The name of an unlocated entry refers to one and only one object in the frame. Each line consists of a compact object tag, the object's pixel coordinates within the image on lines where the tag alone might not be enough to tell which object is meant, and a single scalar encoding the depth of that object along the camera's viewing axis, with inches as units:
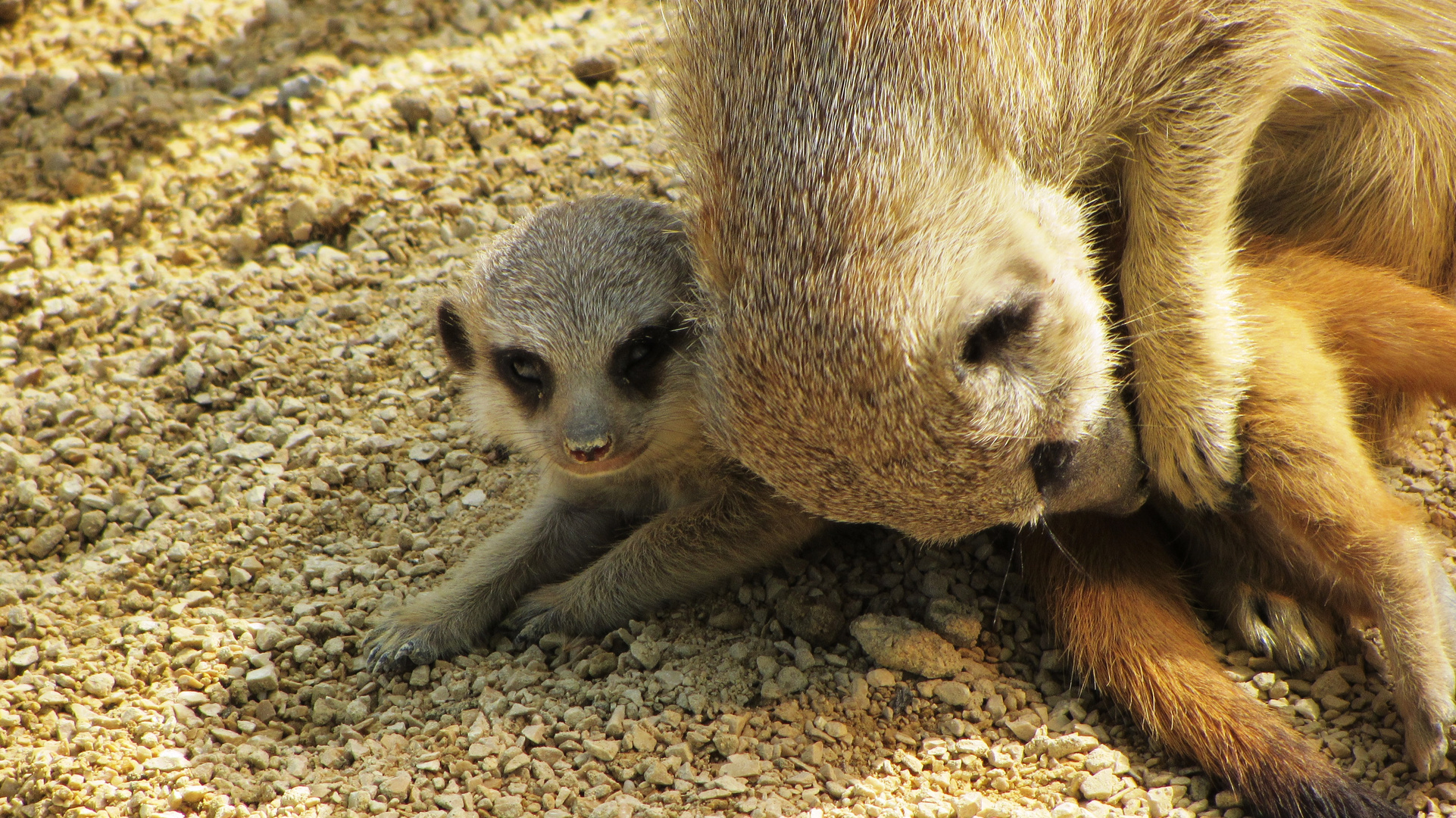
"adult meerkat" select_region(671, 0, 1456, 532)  195.0
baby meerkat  254.8
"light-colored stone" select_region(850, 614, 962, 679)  233.0
